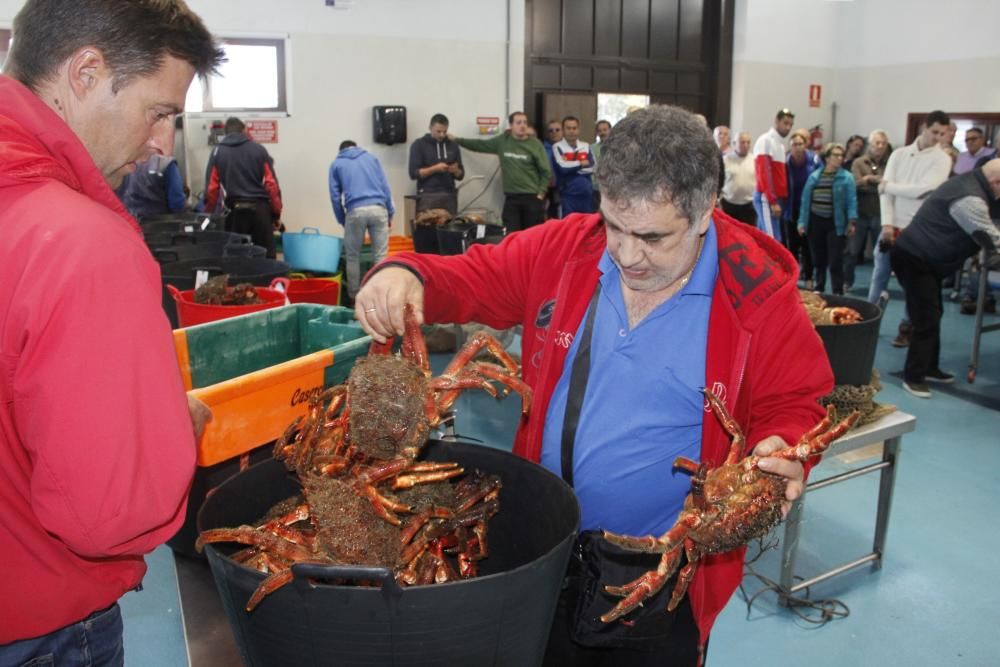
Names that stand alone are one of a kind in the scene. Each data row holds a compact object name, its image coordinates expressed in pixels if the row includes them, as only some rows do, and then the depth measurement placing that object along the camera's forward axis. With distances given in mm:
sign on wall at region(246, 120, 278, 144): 8992
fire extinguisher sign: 12430
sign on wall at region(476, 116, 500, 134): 10161
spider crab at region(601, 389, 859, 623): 1468
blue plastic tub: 6125
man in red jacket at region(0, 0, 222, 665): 968
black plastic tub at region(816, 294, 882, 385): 2879
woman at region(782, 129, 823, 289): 8922
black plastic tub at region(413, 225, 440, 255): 7027
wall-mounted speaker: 9430
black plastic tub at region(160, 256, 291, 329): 3730
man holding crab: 1479
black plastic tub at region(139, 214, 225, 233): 5633
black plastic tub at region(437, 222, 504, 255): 5793
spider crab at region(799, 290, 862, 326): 3104
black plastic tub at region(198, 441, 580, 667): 1010
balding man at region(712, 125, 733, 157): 9875
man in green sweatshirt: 9312
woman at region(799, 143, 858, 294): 7887
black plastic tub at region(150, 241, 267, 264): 4109
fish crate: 1749
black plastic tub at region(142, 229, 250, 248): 4668
